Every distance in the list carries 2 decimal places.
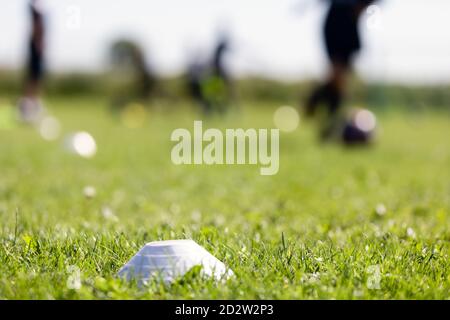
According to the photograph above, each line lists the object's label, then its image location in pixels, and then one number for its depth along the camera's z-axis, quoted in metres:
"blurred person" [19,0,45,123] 13.76
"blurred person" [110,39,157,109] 23.12
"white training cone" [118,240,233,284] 3.00
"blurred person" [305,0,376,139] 10.69
